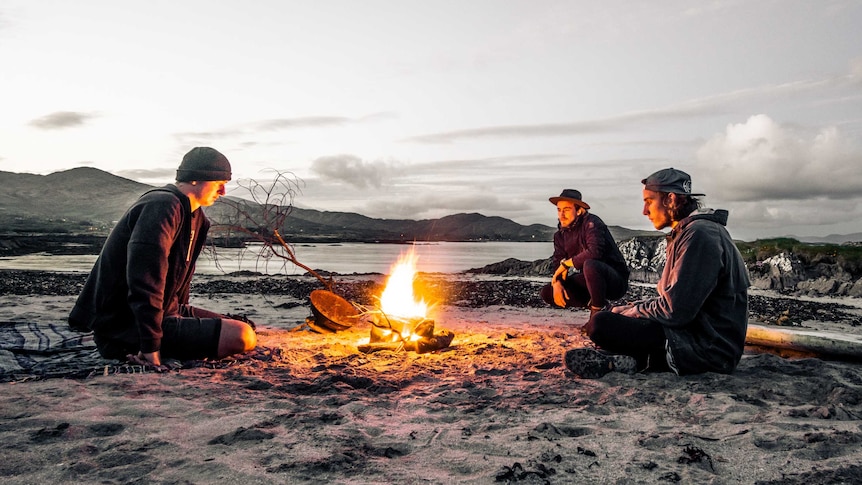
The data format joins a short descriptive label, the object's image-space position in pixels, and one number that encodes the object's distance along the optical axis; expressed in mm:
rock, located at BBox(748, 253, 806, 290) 15047
